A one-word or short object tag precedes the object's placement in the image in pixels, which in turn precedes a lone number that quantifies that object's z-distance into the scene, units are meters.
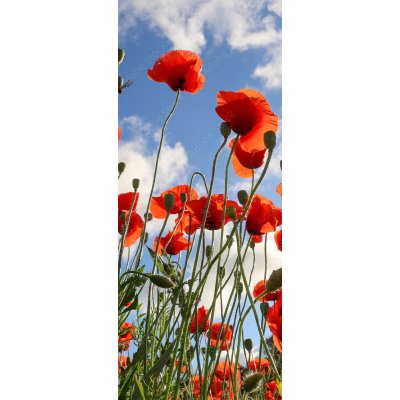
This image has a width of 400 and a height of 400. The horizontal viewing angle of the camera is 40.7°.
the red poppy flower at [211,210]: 1.34
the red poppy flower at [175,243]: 1.41
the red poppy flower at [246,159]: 1.33
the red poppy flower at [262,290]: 1.39
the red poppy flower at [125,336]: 1.34
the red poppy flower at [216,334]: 1.38
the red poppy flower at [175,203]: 1.39
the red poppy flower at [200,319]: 1.34
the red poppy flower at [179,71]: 1.37
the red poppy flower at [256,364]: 1.44
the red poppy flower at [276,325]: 1.29
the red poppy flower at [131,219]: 1.34
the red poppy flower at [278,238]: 1.41
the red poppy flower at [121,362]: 1.39
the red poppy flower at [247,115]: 1.24
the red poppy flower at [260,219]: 1.32
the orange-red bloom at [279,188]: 1.41
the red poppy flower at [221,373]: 1.44
